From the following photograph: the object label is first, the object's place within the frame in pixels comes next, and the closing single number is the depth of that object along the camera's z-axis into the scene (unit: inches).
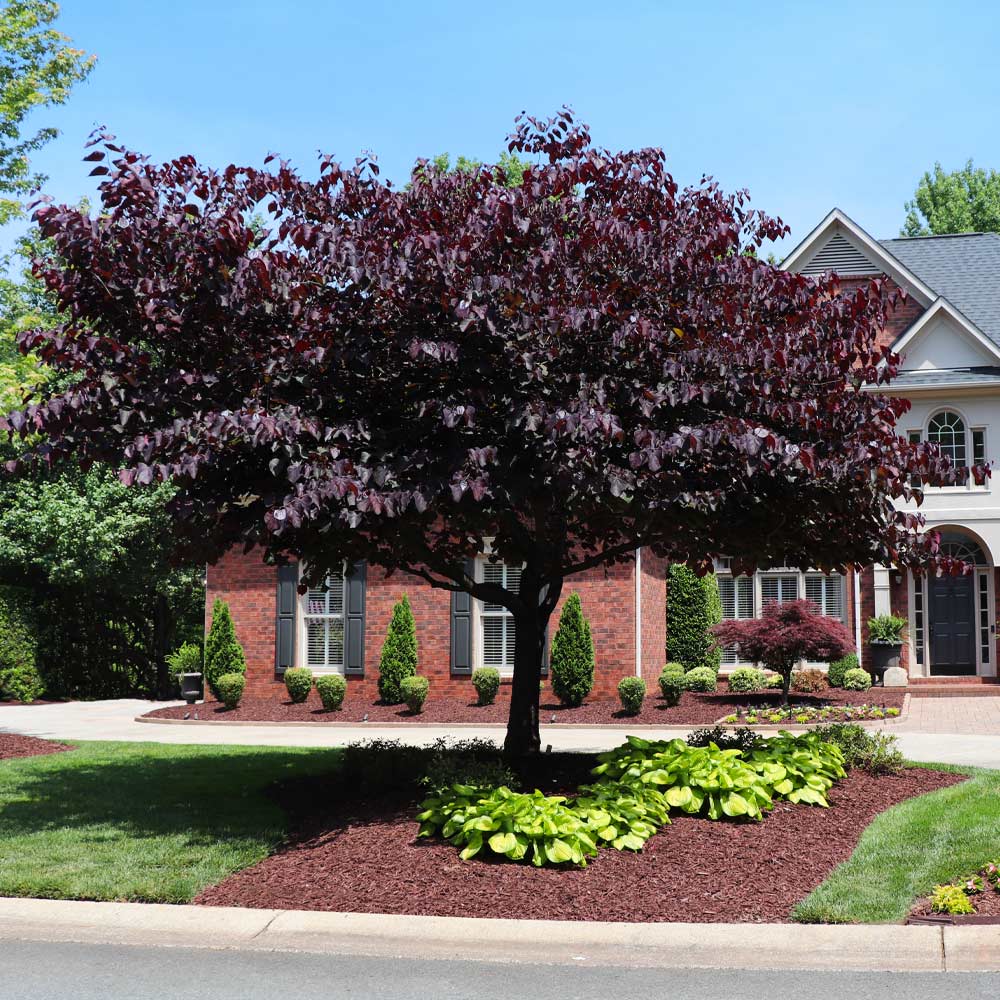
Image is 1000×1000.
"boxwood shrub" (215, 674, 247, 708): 846.5
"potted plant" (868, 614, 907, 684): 930.7
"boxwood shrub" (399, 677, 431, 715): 802.2
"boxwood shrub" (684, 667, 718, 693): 873.5
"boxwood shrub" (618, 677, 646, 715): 768.3
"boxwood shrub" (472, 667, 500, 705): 816.3
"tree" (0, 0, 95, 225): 666.8
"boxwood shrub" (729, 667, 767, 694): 875.4
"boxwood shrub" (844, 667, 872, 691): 879.7
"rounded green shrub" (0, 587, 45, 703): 1016.9
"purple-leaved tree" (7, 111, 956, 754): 313.7
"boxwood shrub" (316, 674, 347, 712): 822.5
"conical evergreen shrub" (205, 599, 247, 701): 877.2
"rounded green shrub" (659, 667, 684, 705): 794.2
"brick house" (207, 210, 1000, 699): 848.9
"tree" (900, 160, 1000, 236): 1732.3
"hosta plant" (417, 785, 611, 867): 290.7
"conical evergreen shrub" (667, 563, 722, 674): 932.0
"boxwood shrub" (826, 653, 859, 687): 897.5
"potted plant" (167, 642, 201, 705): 933.8
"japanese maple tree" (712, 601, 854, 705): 776.3
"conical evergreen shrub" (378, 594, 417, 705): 844.0
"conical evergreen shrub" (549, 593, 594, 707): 813.2
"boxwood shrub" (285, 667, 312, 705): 848.3
